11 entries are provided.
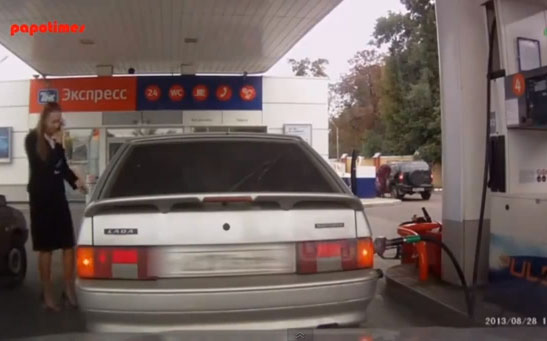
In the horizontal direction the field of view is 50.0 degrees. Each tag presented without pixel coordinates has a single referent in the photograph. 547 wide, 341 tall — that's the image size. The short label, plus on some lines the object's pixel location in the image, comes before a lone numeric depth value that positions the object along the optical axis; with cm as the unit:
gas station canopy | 1220
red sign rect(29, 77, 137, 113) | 1878
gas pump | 520
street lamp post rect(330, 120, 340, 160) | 6419
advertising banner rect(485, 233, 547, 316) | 500
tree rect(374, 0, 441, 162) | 3409
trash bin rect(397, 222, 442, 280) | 713
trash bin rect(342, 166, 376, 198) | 2625
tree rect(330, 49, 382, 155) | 6128
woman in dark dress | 572
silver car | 334
